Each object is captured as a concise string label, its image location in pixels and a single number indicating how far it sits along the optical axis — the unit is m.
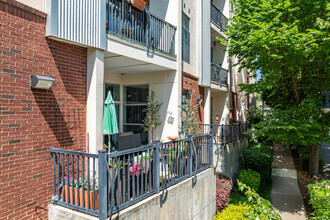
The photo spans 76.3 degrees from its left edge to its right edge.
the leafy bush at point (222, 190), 7.77
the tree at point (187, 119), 8.31
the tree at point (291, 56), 7.77
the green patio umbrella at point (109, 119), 5.05
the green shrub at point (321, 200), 5.05
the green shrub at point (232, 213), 6.36
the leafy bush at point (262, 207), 3.63
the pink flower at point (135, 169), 4.38
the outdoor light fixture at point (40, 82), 3.96
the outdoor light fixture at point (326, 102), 5.83
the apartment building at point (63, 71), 3.74
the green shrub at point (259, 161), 11.84
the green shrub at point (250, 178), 10.36
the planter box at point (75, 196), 3.86
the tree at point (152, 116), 8.35
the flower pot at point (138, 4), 6.31
